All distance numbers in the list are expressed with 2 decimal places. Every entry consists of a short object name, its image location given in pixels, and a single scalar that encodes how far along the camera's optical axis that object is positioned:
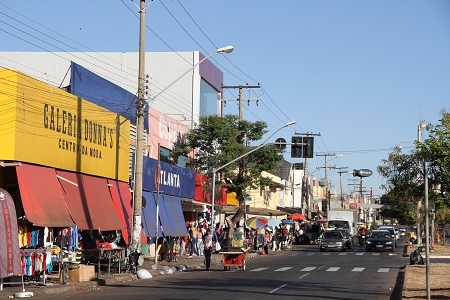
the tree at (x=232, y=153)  56.41
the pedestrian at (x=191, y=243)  47.50
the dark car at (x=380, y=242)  59.16
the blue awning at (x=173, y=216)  43.29
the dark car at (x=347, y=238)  61.35
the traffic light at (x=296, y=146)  42.12
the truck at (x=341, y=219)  72.56
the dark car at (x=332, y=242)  58.59
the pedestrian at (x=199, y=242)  48.12
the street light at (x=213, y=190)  45.12
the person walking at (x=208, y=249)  36.01
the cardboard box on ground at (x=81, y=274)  26.98
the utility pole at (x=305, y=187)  83.79
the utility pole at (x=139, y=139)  31.14
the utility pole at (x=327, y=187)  101.99
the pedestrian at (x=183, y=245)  47.47
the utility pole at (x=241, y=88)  59.17
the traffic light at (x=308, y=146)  42.34
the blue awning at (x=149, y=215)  39.09
